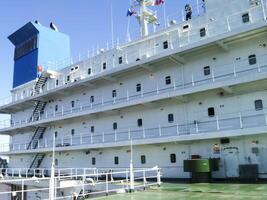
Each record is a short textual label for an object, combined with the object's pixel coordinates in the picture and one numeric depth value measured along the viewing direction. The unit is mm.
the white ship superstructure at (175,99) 15781
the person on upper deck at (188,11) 20203
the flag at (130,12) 25141
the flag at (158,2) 23891
